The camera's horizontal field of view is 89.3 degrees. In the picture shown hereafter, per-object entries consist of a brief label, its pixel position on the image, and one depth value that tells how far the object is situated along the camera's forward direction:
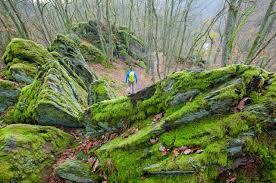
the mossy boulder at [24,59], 5.81
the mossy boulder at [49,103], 4.27
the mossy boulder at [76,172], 3.16
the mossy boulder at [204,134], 2.65
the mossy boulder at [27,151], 3.20
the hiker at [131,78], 6.50
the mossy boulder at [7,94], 5.09
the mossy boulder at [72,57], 7.68
